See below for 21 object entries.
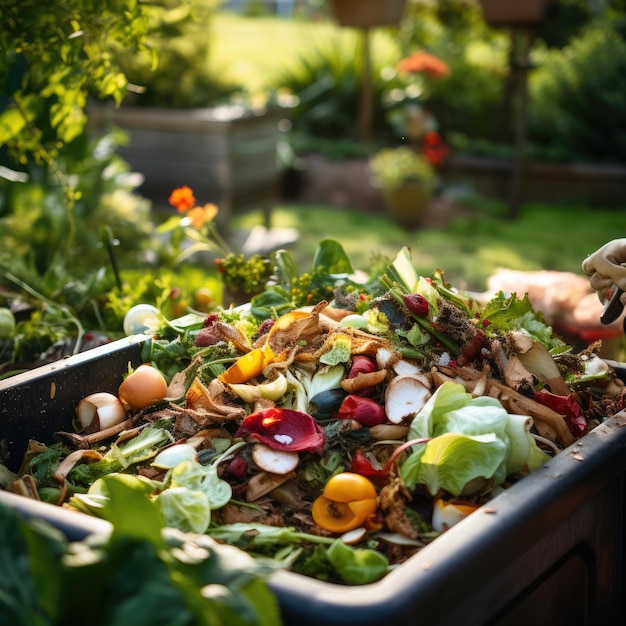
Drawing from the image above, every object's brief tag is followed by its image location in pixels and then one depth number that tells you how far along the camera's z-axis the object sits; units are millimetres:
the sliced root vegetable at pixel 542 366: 1712
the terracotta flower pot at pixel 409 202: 6848
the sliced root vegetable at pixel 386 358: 1656
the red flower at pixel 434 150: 7242
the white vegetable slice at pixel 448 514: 1363
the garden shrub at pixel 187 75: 5539
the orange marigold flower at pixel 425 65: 7387
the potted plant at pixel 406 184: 6852
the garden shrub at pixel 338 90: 8406
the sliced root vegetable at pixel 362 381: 1602
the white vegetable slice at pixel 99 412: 1758
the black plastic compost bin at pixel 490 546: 1076
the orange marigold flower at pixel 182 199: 2609
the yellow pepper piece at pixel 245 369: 1690
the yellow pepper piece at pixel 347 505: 1383
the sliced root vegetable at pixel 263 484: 1464
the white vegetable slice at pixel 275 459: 1469
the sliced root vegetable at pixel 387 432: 1538
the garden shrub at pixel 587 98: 7109
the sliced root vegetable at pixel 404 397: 1556
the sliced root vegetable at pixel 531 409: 1587
